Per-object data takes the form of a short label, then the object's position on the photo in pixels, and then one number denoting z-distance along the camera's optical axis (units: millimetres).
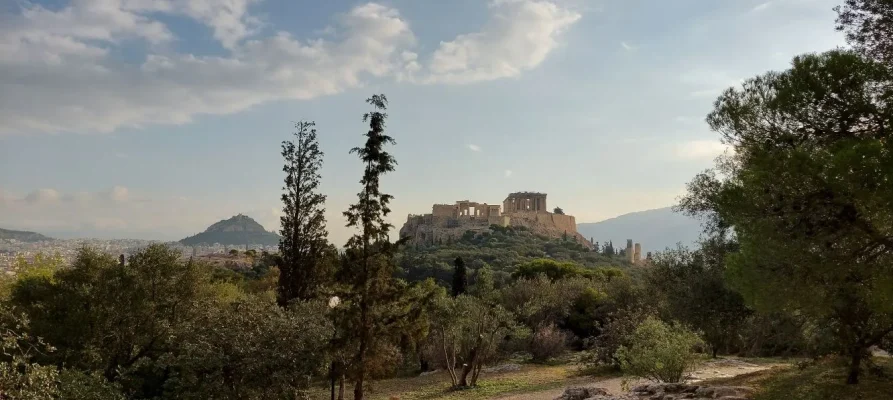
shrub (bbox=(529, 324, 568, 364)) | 28844
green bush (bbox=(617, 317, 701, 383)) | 15477
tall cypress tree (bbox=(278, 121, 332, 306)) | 20328
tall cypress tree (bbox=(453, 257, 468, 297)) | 40250
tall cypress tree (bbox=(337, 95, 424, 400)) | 16703
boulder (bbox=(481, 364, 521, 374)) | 26125
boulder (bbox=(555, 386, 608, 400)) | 14477
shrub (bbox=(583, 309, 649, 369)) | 23719
